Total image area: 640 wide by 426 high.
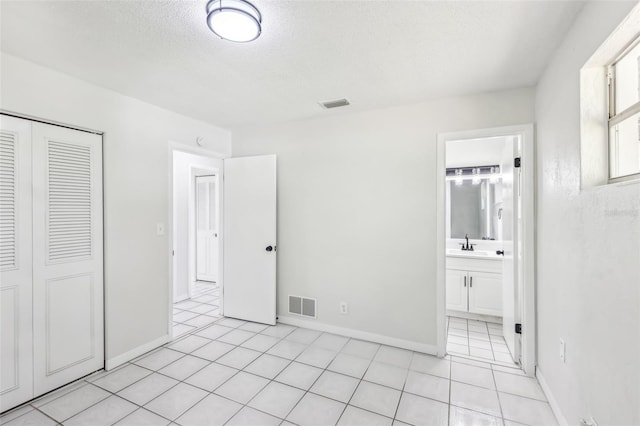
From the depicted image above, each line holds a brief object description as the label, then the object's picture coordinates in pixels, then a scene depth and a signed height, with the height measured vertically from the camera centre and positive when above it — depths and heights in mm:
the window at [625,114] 1266 +448
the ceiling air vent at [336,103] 2844 +1099
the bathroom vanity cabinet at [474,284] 3545 -898
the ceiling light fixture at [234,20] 1460 +1010
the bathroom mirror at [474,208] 4105 +72
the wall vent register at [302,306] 3379 -1093
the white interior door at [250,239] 3490 -310
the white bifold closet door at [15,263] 1974 -345
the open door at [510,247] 2625 -336
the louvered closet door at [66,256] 2152 -331
